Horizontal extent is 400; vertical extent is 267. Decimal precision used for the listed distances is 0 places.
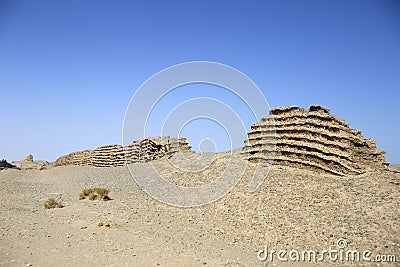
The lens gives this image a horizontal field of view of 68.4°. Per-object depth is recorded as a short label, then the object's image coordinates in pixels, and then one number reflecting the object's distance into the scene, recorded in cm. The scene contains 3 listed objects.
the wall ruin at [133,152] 2758
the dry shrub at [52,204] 1218
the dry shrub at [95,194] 1425
